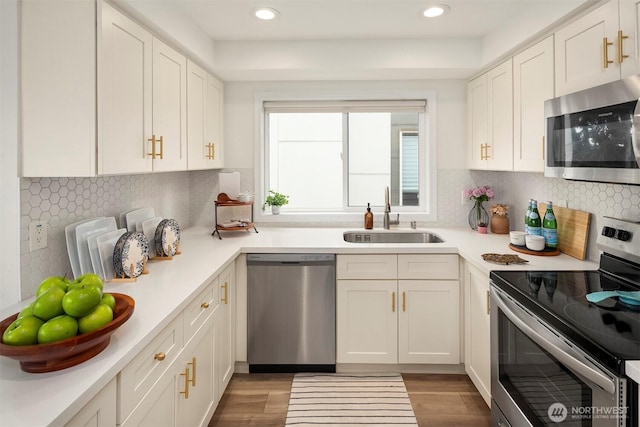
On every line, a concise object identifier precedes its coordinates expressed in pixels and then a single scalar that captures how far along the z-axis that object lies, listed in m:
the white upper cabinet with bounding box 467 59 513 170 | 2.52
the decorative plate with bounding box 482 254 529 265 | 2.07
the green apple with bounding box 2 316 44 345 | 0.97
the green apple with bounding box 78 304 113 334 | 1.04
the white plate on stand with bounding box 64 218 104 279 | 1.69
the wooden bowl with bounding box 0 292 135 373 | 0.94
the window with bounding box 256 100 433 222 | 3.42
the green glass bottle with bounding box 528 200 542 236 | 2.37
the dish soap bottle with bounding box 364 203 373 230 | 3.17
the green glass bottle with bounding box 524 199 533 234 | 2.41
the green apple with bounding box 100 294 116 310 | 1.16
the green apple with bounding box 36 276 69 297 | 1.10
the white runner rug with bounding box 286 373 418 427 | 2.15
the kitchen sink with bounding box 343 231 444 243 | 3.11
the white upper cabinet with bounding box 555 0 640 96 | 1.52
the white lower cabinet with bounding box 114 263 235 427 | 1.21
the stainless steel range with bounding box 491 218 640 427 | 1.09
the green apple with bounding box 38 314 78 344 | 0.97
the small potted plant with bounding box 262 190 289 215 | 3.30
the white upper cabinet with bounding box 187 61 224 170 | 2.50
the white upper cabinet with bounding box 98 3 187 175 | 1.56
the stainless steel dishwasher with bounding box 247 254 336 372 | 2.56
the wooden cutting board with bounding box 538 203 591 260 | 2.14
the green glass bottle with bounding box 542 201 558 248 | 2.30
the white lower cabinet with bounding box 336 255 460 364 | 2.55
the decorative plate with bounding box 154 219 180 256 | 2.22
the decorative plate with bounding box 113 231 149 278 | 1.78
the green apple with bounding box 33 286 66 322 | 1.02
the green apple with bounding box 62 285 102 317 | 1.03
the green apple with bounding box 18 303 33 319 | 1.03
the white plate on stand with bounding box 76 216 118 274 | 1.72
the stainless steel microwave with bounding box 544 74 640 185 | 1.37
